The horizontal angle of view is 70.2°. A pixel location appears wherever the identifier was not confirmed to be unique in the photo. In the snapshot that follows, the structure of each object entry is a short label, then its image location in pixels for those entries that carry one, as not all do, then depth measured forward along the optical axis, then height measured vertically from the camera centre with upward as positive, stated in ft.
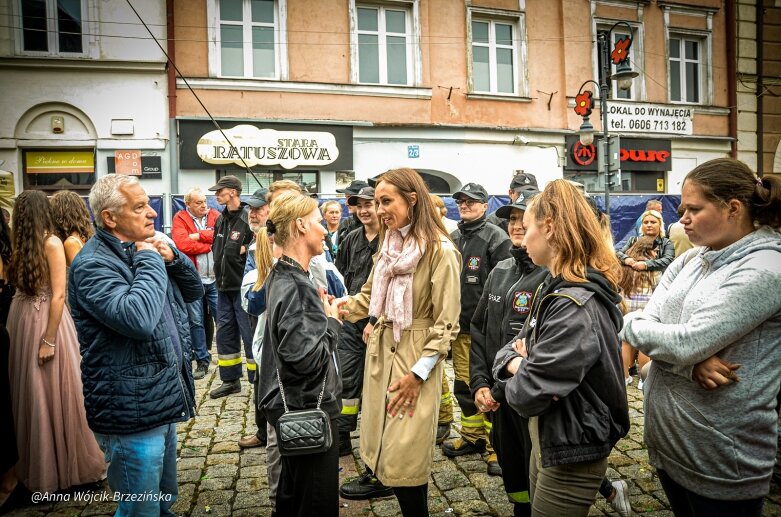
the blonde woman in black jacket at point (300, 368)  8.09 -1.85
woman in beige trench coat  9.53 -1.70
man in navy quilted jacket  8.37 -1.51
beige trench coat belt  10.15 -1.51
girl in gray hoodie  6.48 -1.38
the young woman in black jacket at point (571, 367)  6.93 -1.64
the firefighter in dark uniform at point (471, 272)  14.37 -0.89
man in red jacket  23.71 +0.24
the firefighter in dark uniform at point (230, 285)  20.03 -1.44
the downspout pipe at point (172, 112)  39.58 +9.70
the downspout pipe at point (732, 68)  53.01 +15.85
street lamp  37.06 +10.69
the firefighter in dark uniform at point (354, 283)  14.57 -1.17
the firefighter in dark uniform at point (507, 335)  9.87 -1.91
